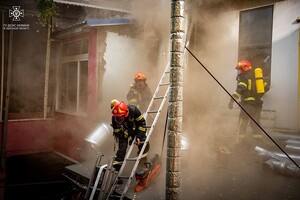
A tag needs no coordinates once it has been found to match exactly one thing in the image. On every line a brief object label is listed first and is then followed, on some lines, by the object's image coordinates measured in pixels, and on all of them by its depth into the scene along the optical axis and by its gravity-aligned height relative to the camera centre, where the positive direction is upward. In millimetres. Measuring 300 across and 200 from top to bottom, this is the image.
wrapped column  3242 -22
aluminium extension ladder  4883 -1710
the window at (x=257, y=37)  8125 +2282
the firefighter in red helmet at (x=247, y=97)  6918 +168
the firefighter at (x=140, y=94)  7715 +204
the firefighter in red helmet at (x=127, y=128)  5637 -656
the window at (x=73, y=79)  9961 +851
